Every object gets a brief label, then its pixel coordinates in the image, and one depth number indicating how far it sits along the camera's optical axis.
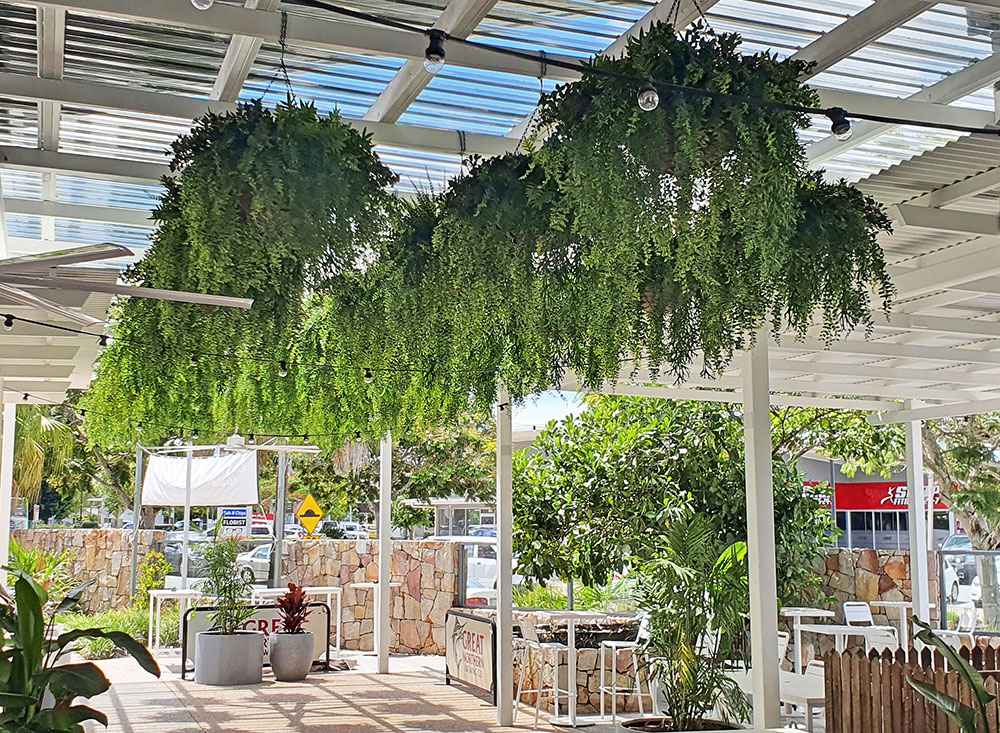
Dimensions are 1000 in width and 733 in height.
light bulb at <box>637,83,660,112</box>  2.95
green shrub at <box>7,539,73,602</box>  12.77
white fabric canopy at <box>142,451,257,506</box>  14.04
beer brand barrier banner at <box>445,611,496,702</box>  9.72
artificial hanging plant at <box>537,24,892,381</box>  3.17
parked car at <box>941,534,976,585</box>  12.14
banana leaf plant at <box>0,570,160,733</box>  4.57
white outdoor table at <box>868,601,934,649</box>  11.16
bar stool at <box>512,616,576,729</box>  8.96
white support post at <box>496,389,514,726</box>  8.56
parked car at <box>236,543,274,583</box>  16.78
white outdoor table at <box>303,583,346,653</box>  13.19
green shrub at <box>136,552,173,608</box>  14.72
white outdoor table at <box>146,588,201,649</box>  12.23
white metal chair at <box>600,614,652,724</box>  8.38
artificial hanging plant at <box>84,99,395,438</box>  3.63
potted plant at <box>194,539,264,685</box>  10.67
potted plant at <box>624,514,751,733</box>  6.89
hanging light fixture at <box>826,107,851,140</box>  3.24
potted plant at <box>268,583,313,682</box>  10.95
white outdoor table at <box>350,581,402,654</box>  11.91
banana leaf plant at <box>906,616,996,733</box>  4.95
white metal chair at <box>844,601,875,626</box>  11.44
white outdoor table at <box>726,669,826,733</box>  7.47
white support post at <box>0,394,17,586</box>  10.05
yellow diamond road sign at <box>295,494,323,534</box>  16.34
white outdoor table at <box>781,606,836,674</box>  10.26
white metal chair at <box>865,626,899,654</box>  10.47
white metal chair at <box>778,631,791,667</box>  11.20
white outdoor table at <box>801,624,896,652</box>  10.00
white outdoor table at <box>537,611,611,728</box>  8.72
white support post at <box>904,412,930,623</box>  11.04
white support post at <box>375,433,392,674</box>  11.62
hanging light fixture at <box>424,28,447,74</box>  2.78
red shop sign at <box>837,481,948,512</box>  21.02
